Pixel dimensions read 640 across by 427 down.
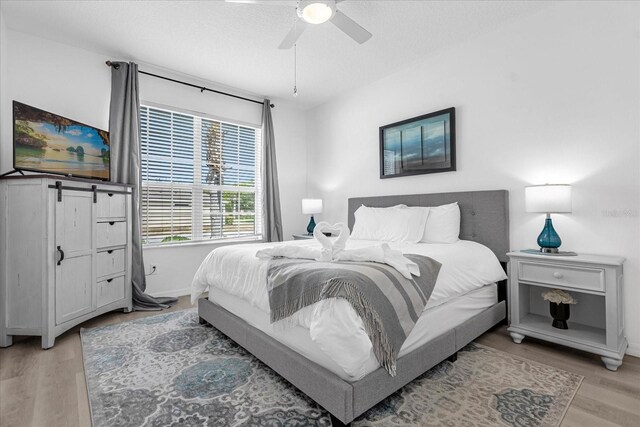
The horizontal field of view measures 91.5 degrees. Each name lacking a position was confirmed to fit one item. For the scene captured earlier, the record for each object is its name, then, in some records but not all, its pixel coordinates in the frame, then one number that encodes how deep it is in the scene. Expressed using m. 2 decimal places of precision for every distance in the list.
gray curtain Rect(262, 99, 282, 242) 4.61
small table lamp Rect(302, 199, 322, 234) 4.53
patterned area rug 1.54
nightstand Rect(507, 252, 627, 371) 2.03
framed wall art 3.35
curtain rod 3.43
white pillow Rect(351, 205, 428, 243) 3.13
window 3.82
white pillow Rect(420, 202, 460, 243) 3.00
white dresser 2.43
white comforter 1.37
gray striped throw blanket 1.45
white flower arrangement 2.28
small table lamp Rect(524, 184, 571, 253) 2.33
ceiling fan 2.19
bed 1.42
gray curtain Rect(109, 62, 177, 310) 3.40
